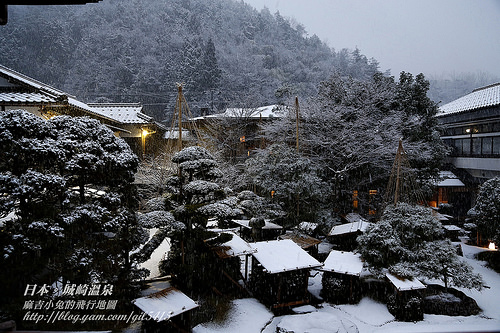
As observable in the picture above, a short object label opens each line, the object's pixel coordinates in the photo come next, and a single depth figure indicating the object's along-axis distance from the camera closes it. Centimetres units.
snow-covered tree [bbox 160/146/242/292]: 842
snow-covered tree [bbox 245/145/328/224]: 1316
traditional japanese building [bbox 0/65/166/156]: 804
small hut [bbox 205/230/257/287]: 880
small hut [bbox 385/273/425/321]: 820
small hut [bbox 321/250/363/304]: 917
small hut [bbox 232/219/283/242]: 1320
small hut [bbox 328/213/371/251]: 1237
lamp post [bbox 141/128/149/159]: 1668
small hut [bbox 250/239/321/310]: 860
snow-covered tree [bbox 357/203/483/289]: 899
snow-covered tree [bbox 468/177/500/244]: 1190
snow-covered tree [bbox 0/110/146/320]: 470
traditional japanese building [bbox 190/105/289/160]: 2241
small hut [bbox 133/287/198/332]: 602
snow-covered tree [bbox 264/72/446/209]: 1603
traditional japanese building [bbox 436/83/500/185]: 1653
